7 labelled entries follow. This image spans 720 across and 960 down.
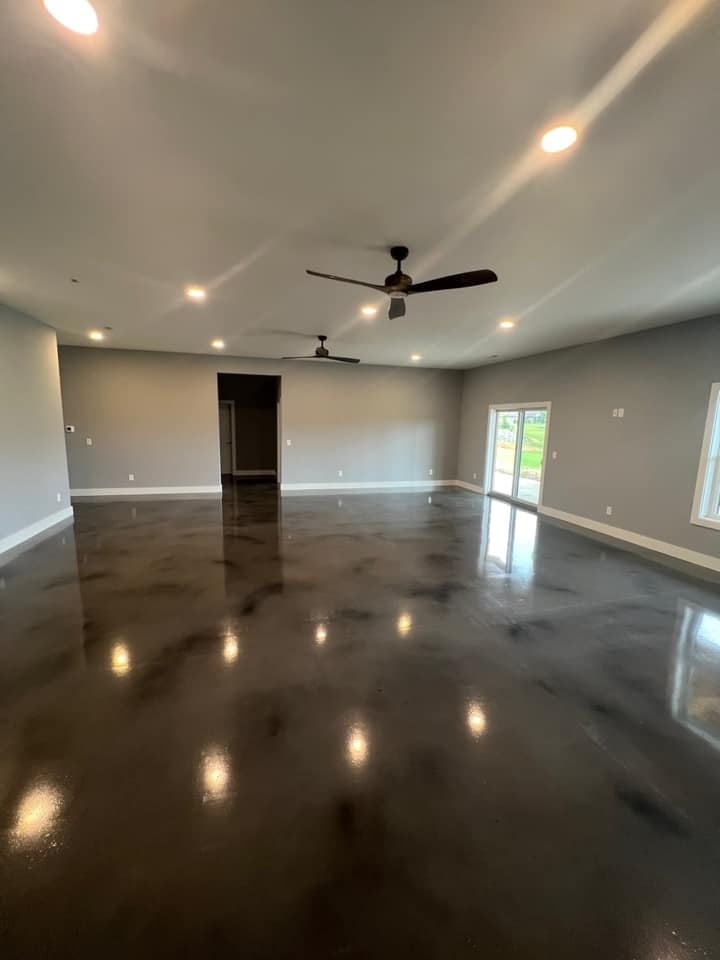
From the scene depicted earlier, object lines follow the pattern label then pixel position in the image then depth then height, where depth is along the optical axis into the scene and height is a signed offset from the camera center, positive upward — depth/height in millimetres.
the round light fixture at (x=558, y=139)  1796 +1319
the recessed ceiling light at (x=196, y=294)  4055 +1315
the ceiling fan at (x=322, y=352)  6330 +1146
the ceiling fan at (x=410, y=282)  2709 +1033
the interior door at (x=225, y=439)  10783 -435
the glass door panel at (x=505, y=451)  8281 -445
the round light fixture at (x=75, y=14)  1295 +1313
